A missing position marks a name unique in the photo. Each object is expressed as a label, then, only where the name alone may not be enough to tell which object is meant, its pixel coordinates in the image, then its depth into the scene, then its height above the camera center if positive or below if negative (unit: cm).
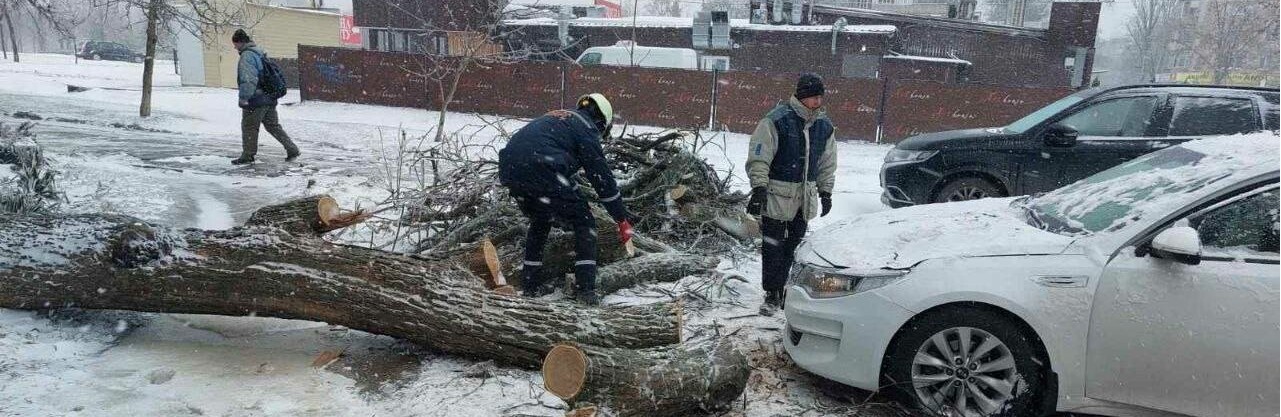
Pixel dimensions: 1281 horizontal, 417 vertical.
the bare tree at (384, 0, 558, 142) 1402 +88
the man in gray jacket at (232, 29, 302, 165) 862 -39
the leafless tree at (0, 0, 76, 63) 1101 +69
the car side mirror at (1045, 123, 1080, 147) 654 -24
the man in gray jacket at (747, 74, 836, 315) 448 -48
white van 1992 +83
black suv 644 -28
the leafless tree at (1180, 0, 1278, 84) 3484 +398
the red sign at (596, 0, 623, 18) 4244 +456
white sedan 276 -79
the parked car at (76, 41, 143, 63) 4406 +56
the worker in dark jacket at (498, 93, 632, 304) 433 -51
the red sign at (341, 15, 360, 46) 4012 +223
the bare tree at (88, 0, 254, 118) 1335 +90
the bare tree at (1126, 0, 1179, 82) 4709 +541
